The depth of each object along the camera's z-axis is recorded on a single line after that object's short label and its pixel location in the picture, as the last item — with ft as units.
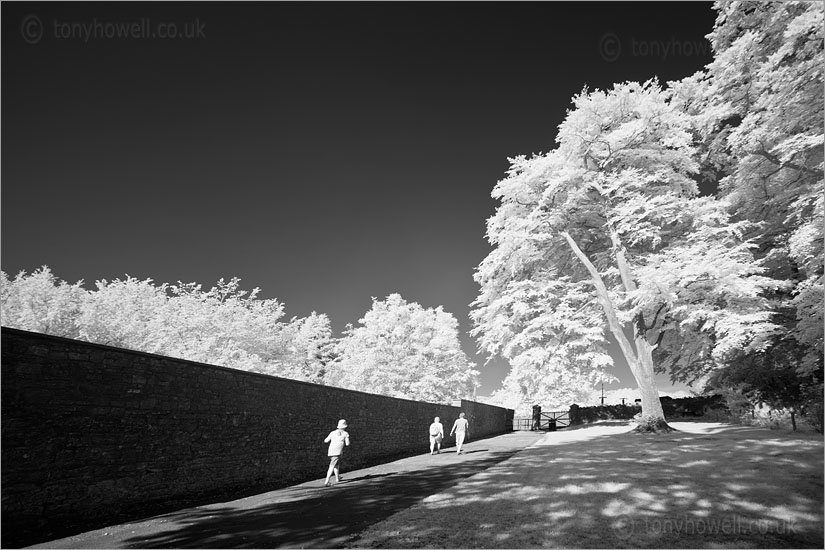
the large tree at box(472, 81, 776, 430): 52.60
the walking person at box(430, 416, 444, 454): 59.89
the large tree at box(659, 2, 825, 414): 34.76
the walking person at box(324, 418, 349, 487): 35.22
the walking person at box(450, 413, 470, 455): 57.95
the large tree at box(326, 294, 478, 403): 125.70
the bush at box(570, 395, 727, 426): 90.58
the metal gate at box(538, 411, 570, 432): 121.39
